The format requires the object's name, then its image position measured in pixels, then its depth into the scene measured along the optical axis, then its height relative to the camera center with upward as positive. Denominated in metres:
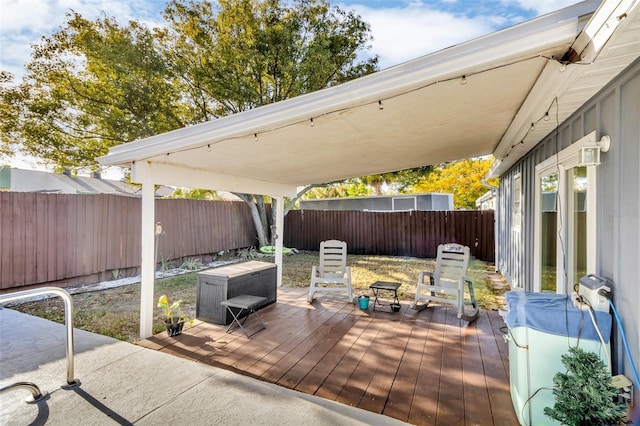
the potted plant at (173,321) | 3.70 -1.29
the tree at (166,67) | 7.87 +3.90
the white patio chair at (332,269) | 5.09 -0.95
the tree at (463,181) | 17.60 +2.00
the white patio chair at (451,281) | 4.30 -0.98
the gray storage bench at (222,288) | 4.07 -1.00
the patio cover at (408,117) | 1.89 +0.96
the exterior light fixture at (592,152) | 2.30 +0.48
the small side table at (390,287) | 4.54 -1.05
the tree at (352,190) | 22.31 +1.83
